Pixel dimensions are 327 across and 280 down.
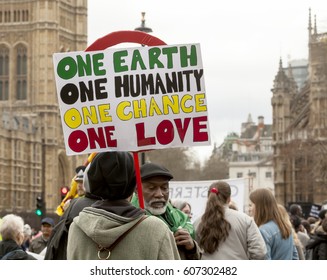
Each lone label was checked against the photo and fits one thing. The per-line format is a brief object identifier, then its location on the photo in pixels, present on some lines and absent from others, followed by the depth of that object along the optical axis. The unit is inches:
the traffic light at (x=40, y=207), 1528.7
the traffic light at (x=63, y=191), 1246.8
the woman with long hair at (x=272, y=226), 339.6
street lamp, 820.6
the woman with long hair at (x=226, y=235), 308.0
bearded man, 246.7
